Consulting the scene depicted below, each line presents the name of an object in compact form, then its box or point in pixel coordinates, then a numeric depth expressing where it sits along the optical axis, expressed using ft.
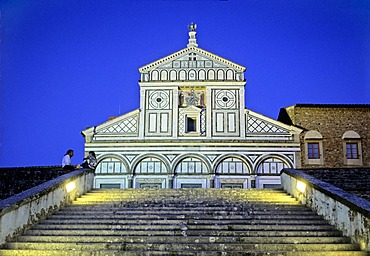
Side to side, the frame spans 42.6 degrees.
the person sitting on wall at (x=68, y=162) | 53.36
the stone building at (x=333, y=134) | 94.79
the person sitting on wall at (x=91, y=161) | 57.17
